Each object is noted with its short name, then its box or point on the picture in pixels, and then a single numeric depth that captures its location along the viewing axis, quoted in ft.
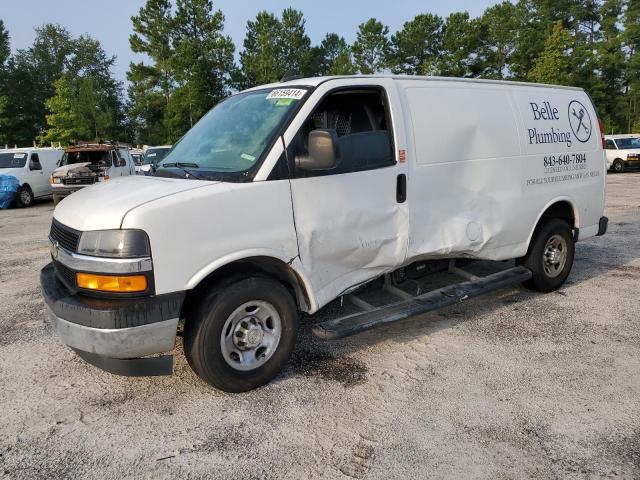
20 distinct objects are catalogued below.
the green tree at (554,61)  146.92
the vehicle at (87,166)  50.88
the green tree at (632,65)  175.22
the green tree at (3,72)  143.33
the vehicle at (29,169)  54.34
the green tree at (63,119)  116.47
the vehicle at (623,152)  83.71
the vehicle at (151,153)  69.58
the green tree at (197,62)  148.66
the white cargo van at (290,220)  9.95
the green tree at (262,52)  158.32
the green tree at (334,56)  180.58
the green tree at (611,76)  175.52
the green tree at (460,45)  176.35
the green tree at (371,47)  184.03
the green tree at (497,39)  176.45
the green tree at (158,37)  165.07
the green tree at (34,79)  169.49
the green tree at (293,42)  174.19
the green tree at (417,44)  183.01
